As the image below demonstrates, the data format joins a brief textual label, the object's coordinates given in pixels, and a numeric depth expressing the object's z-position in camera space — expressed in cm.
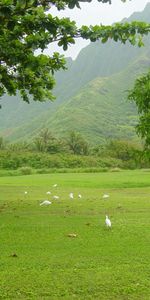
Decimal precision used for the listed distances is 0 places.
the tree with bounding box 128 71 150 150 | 1119
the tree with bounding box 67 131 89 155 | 8494
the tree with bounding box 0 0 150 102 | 873
